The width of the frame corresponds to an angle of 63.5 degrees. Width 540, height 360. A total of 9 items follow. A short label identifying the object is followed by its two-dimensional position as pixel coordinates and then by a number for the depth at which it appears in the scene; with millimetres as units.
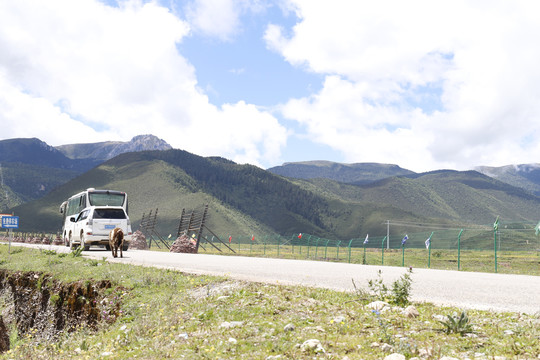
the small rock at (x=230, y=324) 5914
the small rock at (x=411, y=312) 6023
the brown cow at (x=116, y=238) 19667
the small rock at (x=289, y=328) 5581
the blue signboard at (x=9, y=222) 23625
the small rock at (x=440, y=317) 5800
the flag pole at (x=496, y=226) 19250
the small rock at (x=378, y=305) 6461
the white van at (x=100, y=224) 22547
